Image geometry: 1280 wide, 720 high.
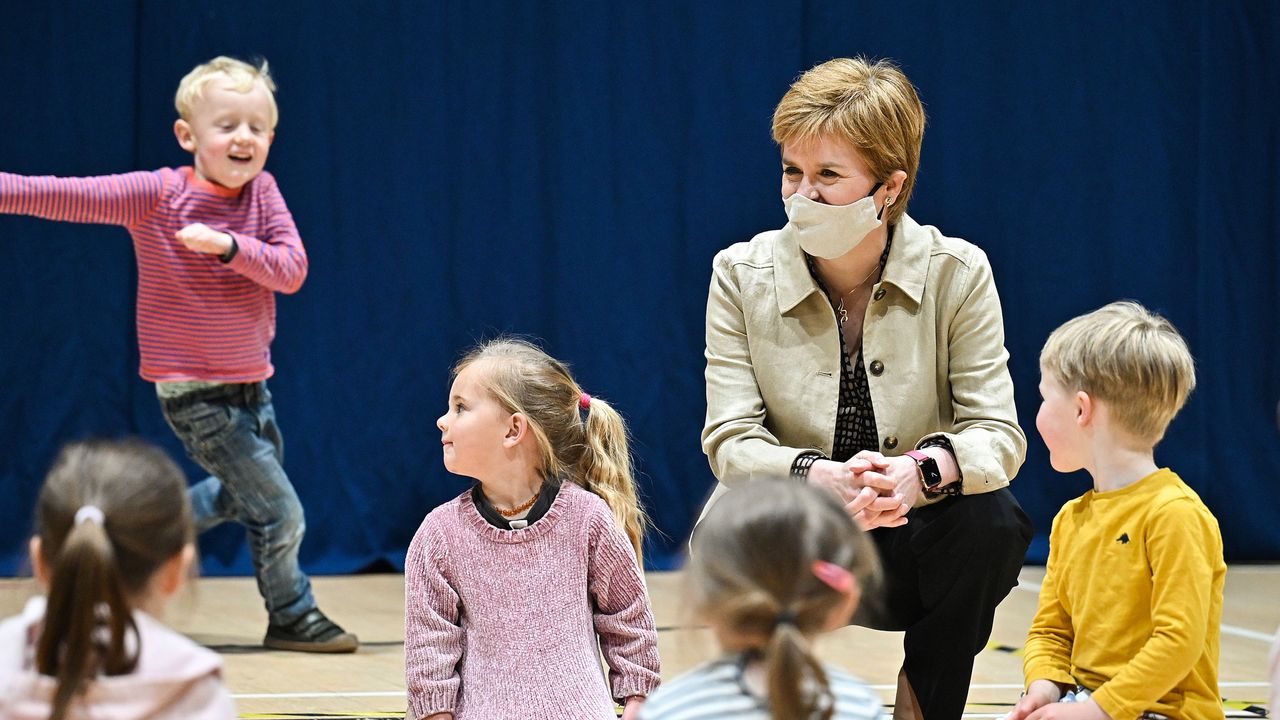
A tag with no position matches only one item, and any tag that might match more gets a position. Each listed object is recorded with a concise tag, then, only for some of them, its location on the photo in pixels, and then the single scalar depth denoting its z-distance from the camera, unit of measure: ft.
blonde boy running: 23.85
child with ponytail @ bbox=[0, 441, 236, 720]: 18.58
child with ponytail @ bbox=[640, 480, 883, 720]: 18.73
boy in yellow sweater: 20.14
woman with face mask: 21.23
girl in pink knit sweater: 20.70
